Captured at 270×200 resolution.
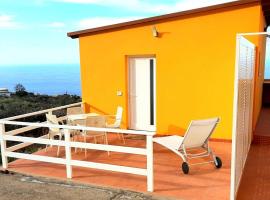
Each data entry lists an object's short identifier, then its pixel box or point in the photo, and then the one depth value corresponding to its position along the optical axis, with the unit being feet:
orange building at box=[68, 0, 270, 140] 24.49
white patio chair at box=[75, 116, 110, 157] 22.49
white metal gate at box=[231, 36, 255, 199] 12.57
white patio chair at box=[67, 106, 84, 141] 27.86
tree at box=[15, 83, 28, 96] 95.17
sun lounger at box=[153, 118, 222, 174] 18.21
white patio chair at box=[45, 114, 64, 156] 22.79
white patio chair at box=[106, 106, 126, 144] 25.94
